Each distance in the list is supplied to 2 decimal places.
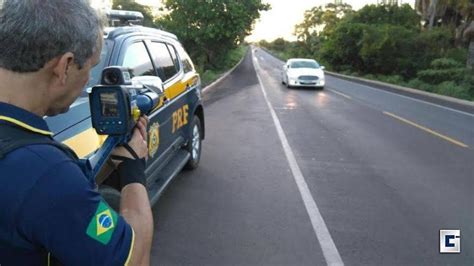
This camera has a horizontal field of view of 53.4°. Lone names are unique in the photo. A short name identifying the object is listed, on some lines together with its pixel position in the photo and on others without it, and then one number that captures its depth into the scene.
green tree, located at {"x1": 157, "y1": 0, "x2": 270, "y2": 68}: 28.30
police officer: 1.14
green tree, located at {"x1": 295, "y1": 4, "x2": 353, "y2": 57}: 66.69
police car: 2.91
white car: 21.81
